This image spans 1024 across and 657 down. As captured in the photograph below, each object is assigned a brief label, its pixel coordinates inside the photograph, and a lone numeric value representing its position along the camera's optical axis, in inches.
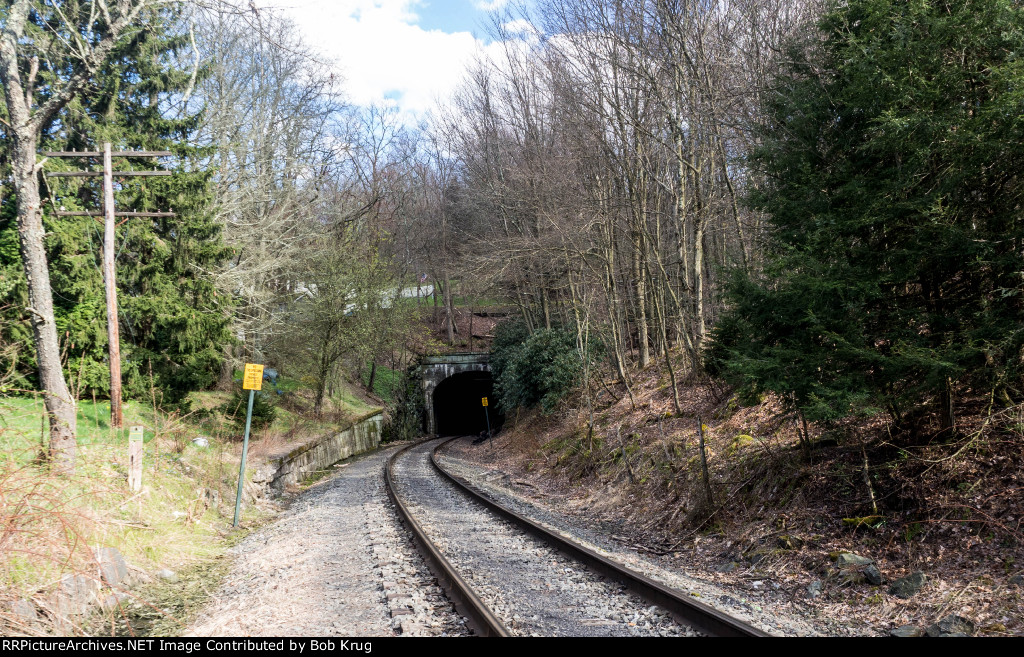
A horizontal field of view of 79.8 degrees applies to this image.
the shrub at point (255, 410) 745.0
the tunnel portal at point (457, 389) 1519.4
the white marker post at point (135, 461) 366.6
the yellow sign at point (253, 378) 438.3
